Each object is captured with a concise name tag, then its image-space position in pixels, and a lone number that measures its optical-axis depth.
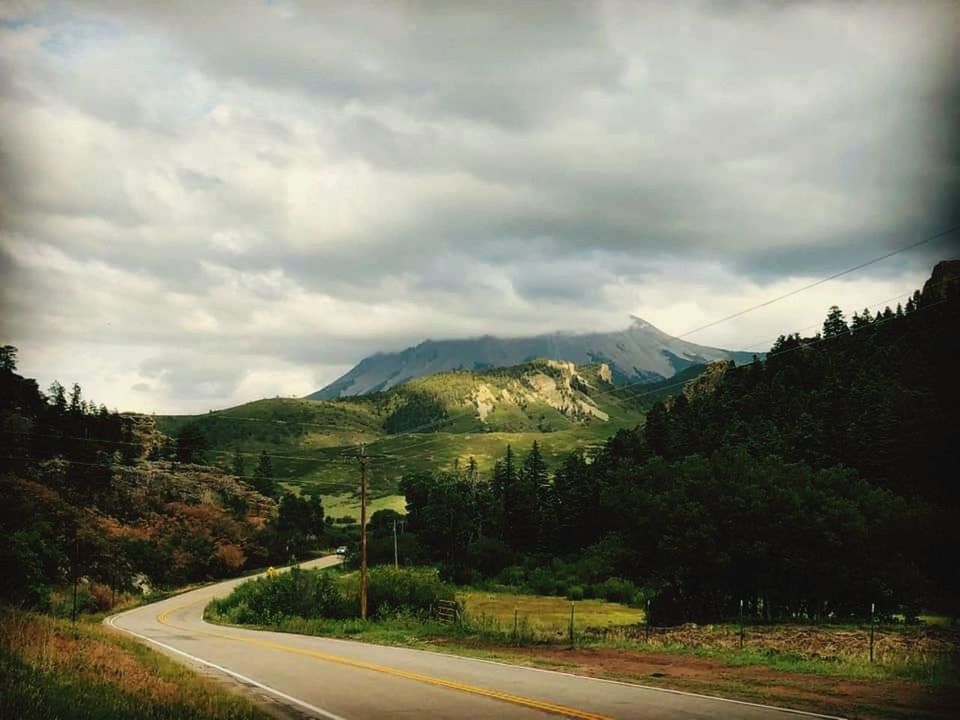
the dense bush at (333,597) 50.88
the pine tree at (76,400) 113.04
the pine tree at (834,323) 186.12
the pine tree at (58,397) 112.19
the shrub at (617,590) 87.06
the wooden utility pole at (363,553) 47.20
